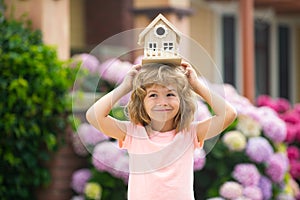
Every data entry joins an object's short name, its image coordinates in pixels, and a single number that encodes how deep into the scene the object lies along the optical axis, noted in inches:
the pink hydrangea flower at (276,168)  285.4
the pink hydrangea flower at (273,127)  293.3
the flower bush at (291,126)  344.9
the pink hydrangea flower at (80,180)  278.8
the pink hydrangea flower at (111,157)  231.7
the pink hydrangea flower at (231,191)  268.4
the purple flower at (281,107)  376.3
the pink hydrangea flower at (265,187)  280.9
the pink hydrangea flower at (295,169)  344.7
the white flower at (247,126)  288.5
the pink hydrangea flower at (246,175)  274.6
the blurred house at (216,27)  296.7
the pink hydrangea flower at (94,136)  266.4
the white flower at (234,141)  279.7
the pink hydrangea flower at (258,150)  280.8
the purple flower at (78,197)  277.7
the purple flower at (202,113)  242.1
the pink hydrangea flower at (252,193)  271.5
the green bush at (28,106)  258.3
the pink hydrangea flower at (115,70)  239.5
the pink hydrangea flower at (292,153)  347.2
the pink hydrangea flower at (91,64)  262.3
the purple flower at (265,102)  371.6
